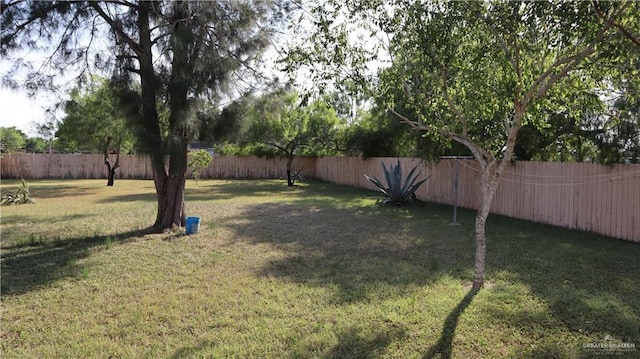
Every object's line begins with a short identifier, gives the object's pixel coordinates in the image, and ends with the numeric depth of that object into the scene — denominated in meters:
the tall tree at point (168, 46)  6.04
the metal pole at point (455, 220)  7.79
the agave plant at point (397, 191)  10.52
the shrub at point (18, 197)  10.97
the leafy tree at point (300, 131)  17.88
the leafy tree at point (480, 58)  3.15
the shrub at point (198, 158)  11.98
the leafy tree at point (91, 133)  15.28
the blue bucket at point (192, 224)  7.02
